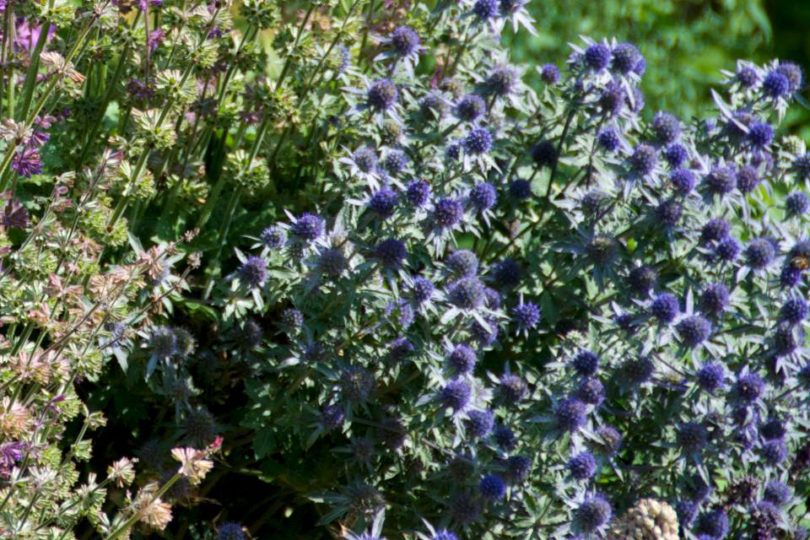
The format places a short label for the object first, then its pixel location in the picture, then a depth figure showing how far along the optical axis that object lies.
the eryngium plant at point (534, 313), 5.50
